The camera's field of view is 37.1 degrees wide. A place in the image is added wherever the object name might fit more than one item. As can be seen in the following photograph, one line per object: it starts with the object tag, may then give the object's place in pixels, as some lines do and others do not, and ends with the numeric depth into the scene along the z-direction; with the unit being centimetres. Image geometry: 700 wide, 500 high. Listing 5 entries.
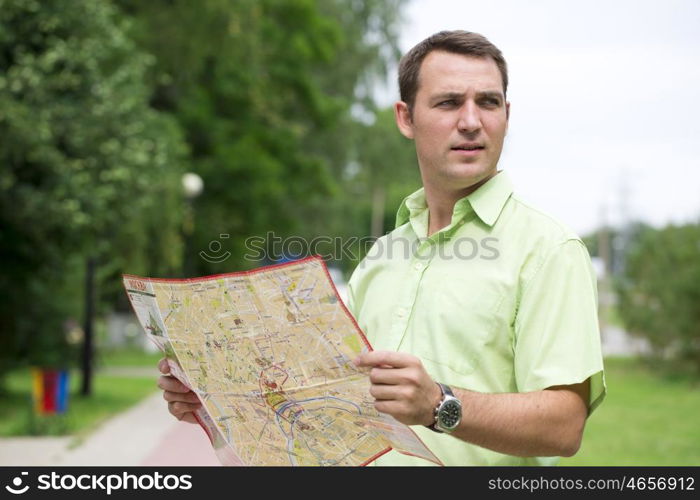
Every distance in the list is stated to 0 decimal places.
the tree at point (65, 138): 1148
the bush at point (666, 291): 2053
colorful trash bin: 1263
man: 198
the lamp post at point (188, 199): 1814
